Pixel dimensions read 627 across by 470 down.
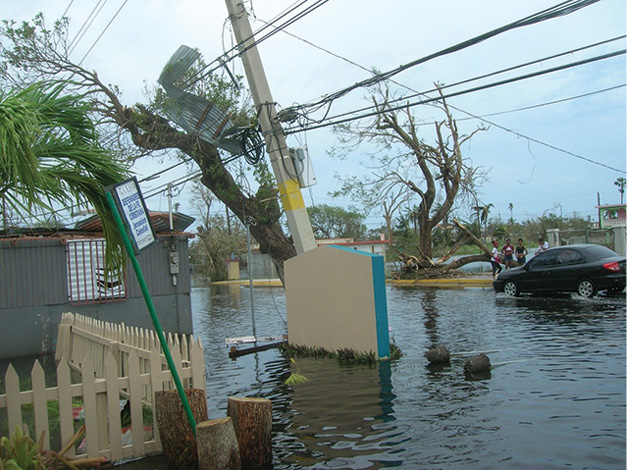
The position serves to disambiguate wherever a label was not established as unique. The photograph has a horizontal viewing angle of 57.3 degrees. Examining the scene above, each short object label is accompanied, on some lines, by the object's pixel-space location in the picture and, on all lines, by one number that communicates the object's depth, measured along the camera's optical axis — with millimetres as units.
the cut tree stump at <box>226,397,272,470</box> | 5156
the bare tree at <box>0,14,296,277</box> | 13828
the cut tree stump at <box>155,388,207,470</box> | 5172
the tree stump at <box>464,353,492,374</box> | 8234
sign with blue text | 4836
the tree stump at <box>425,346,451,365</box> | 9070
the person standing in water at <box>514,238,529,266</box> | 21628
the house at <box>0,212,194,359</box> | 12273
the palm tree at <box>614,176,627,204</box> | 62678
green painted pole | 4754
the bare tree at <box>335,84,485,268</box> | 27125
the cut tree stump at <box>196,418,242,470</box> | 4797
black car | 14984
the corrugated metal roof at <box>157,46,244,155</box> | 12680
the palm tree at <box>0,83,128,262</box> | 4527
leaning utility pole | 11438
